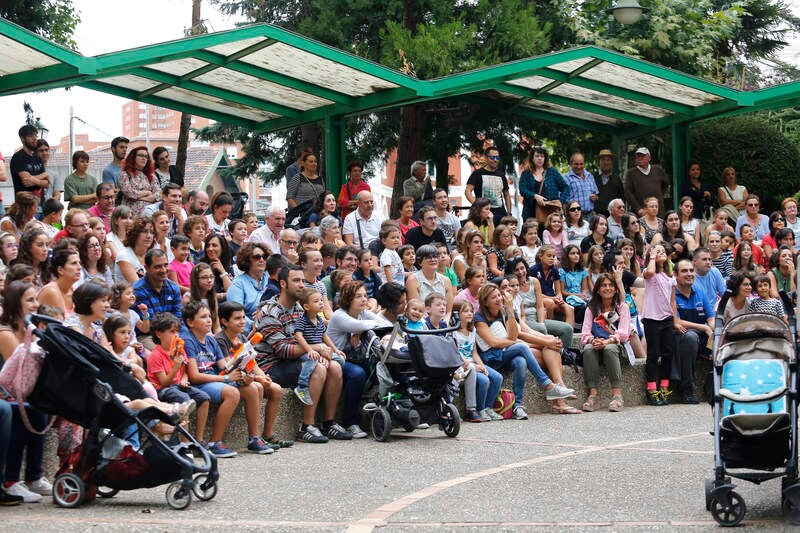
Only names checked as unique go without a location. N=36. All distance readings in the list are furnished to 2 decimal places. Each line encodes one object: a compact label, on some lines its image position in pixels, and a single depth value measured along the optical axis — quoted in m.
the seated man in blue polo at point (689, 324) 15.26
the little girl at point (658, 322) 15.16
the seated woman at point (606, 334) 14.54
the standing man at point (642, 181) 20.41
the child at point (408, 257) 14.87
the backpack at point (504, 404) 13.48
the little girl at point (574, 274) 16.00
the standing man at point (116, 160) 15.91
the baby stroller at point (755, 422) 7.51
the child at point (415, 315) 12.44
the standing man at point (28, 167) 15.21
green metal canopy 15.47
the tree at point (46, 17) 25.98
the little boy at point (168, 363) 10.05
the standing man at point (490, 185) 18.64
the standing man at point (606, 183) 20.25
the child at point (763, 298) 14.83
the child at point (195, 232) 13.75
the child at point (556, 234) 17.41
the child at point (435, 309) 12.83
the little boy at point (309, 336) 11.63
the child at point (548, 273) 15.84
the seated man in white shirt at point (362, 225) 16.38
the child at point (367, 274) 13.98
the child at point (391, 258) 14.62
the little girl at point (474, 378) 13.04
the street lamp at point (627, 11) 20.45
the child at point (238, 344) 11.04
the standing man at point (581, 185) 19.42
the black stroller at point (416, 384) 11.65
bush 23.23
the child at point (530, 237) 16.80
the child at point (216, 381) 10.48
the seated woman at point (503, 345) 13.61
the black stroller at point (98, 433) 8.18
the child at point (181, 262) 12.78
